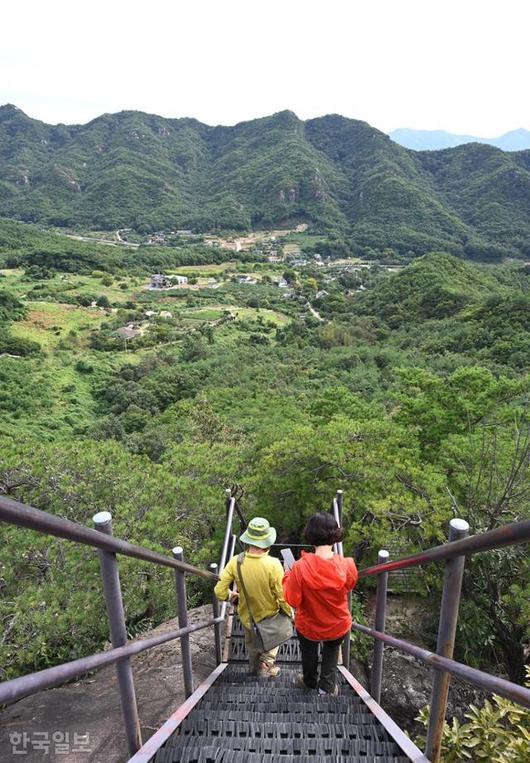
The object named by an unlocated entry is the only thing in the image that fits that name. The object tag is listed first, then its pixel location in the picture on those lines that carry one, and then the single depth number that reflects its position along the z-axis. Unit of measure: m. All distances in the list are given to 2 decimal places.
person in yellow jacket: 2.94
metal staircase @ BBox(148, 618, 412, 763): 1.85
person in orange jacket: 2.54
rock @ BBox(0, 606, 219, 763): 2.56
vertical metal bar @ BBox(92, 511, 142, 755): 1.52
